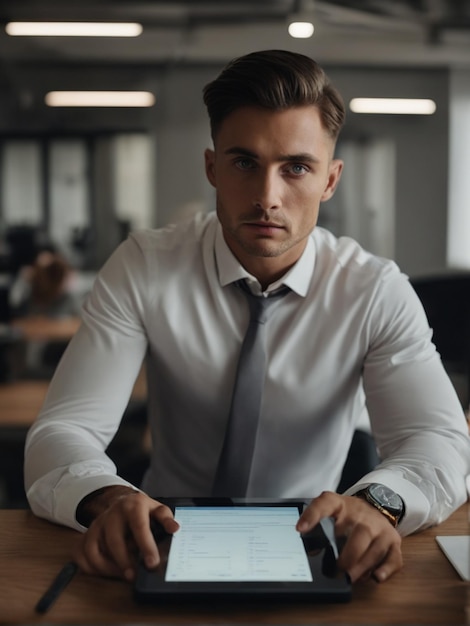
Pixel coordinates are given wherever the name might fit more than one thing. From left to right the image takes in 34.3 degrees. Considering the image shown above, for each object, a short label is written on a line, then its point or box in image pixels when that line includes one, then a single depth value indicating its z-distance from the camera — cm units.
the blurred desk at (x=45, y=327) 390
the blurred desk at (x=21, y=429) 245
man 140
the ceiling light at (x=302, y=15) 538
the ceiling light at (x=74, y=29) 543
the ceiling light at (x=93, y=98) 579
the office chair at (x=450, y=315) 234
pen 84
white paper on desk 94
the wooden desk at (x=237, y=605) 82
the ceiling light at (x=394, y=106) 581
